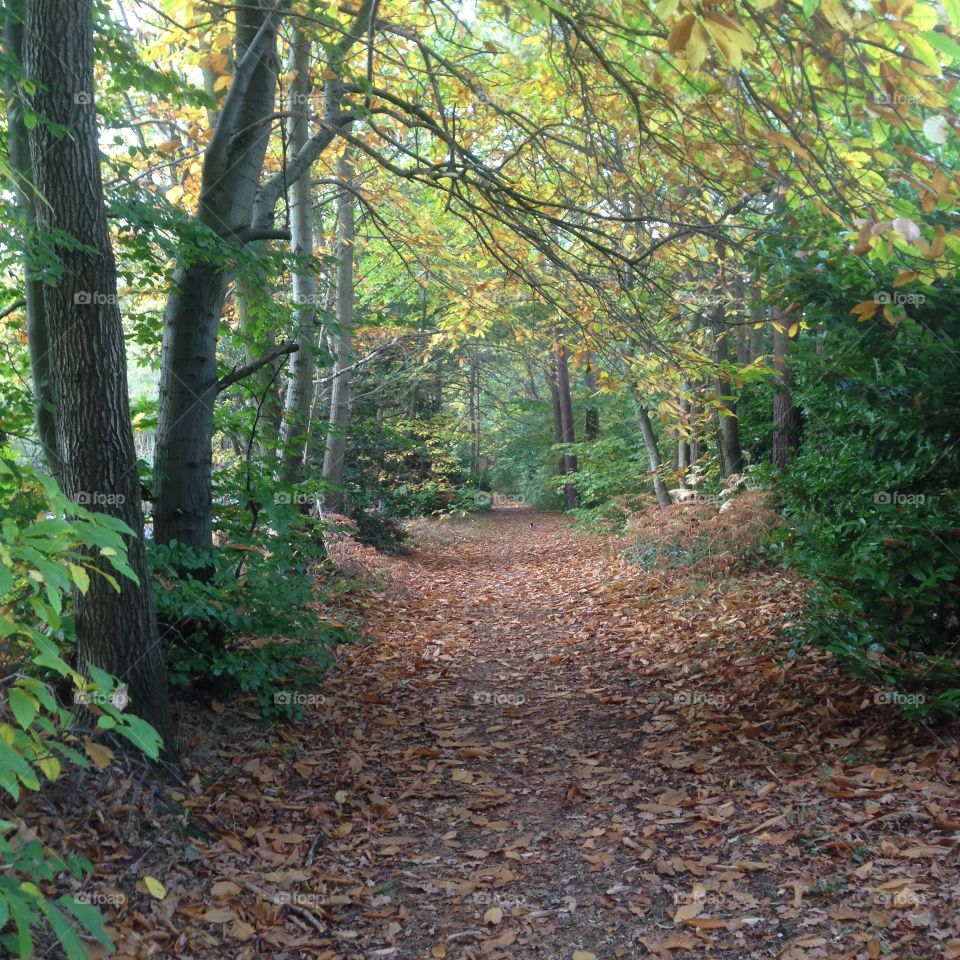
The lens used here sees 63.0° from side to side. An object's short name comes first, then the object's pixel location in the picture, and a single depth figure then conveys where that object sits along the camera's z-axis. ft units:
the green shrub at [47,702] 6.21
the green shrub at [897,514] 14.12
